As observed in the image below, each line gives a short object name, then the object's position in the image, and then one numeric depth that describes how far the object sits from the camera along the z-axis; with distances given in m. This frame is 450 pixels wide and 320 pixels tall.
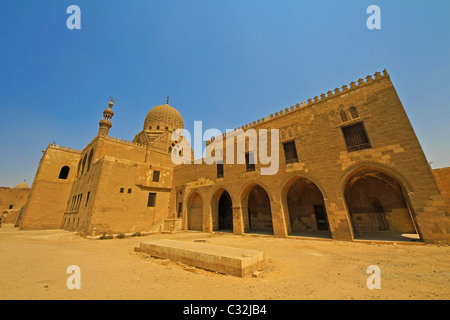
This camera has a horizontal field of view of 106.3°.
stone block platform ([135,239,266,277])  4.64
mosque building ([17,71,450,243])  8.92
